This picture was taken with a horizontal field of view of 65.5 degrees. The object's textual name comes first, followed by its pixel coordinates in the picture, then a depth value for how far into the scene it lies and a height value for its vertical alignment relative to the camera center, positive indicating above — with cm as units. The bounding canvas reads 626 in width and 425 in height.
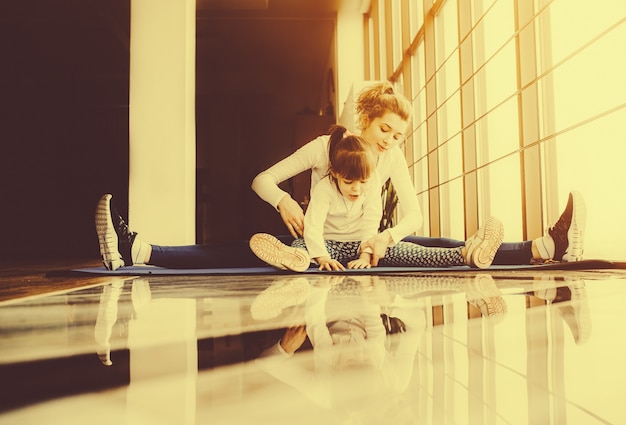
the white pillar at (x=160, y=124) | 301 +73
